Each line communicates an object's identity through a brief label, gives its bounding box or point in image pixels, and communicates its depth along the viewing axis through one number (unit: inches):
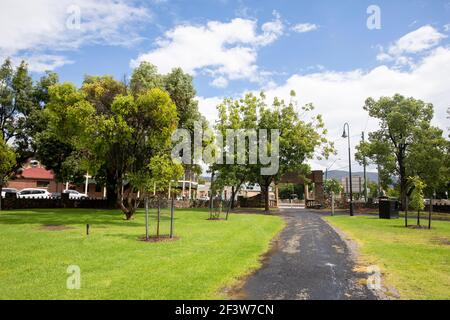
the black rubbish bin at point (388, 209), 1198.9
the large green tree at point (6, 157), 1055.8
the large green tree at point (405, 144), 1528.1
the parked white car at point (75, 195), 1985.7
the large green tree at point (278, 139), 1494.5
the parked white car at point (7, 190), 1884.0
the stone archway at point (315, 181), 2032.5
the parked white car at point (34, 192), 1831.3
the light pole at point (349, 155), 1413.6
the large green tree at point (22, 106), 1359.5
